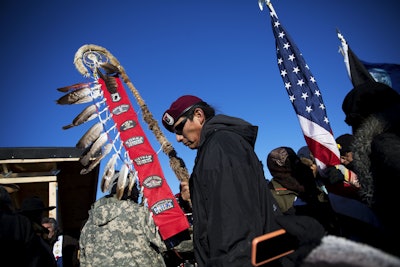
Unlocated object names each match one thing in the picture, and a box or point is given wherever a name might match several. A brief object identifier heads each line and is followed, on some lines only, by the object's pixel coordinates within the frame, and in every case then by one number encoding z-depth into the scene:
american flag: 3.76
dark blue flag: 3.87
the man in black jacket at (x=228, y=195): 1.53
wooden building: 7.10
